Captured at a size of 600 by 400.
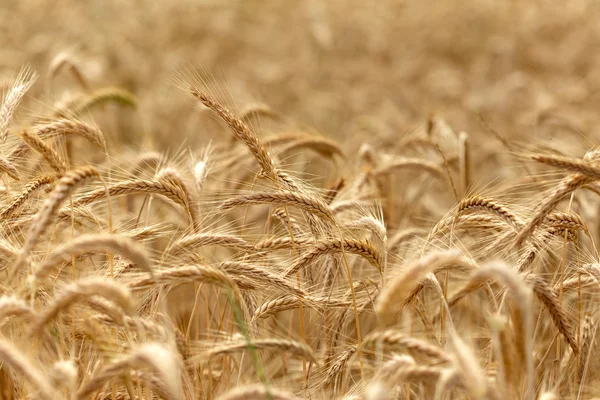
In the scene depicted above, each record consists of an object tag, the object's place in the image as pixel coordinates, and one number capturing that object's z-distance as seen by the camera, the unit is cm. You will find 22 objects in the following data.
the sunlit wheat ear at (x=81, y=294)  355
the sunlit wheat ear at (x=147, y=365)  324
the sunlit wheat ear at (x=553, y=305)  465
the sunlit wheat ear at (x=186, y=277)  424
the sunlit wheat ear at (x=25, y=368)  328
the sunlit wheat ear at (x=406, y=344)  386
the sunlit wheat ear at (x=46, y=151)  499
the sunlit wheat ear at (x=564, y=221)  522
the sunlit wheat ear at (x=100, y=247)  368
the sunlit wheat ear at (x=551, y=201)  464
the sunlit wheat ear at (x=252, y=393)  361
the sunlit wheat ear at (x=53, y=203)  395
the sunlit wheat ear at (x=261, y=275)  493
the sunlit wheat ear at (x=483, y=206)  514
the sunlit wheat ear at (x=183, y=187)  546
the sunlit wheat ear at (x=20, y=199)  502
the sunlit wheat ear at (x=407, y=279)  364
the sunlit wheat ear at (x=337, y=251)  501
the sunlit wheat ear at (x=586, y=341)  526
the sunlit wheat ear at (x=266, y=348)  422
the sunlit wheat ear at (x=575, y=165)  459
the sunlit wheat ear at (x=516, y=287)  355
